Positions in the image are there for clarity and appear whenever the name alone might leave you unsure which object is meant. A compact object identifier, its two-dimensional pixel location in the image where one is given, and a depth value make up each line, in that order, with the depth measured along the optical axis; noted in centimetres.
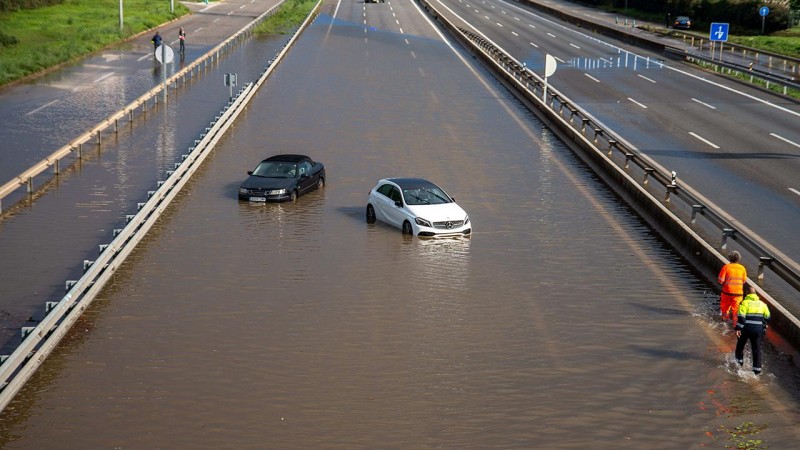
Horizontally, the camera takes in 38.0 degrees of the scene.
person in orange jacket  1995
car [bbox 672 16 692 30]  10238
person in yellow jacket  1750
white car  2714
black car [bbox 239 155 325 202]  3094
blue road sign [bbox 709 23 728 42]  7081
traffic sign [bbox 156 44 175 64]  4691
